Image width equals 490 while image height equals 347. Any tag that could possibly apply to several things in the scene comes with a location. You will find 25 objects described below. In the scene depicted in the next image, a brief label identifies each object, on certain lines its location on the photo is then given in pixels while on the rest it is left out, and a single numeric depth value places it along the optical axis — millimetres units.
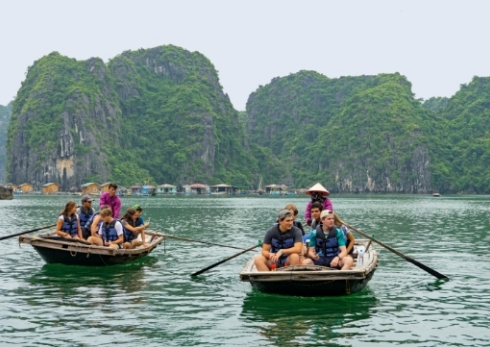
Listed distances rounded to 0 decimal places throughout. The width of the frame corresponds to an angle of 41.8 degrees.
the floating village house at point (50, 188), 164625
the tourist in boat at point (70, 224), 18328
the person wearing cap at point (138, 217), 19578
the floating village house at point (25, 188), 171250
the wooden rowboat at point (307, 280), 12766
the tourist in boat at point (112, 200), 19422
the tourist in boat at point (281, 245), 13445
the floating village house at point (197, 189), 175125
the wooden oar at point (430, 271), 16323
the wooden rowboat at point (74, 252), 17781
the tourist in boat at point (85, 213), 18734
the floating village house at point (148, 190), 157750
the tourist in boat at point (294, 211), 15152
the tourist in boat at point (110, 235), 18297
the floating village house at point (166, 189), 173125
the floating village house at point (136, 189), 164000
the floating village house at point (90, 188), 158125
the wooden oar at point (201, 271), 16747
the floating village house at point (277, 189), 178438
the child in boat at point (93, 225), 18281
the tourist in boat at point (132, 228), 19703
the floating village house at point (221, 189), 183500
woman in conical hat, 16375
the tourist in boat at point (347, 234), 14237
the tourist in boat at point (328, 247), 13484
